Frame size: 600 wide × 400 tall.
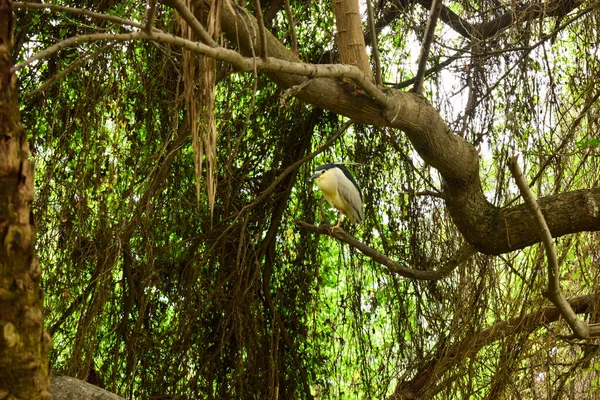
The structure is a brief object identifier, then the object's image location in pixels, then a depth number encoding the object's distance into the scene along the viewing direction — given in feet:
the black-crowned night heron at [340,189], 44.86
